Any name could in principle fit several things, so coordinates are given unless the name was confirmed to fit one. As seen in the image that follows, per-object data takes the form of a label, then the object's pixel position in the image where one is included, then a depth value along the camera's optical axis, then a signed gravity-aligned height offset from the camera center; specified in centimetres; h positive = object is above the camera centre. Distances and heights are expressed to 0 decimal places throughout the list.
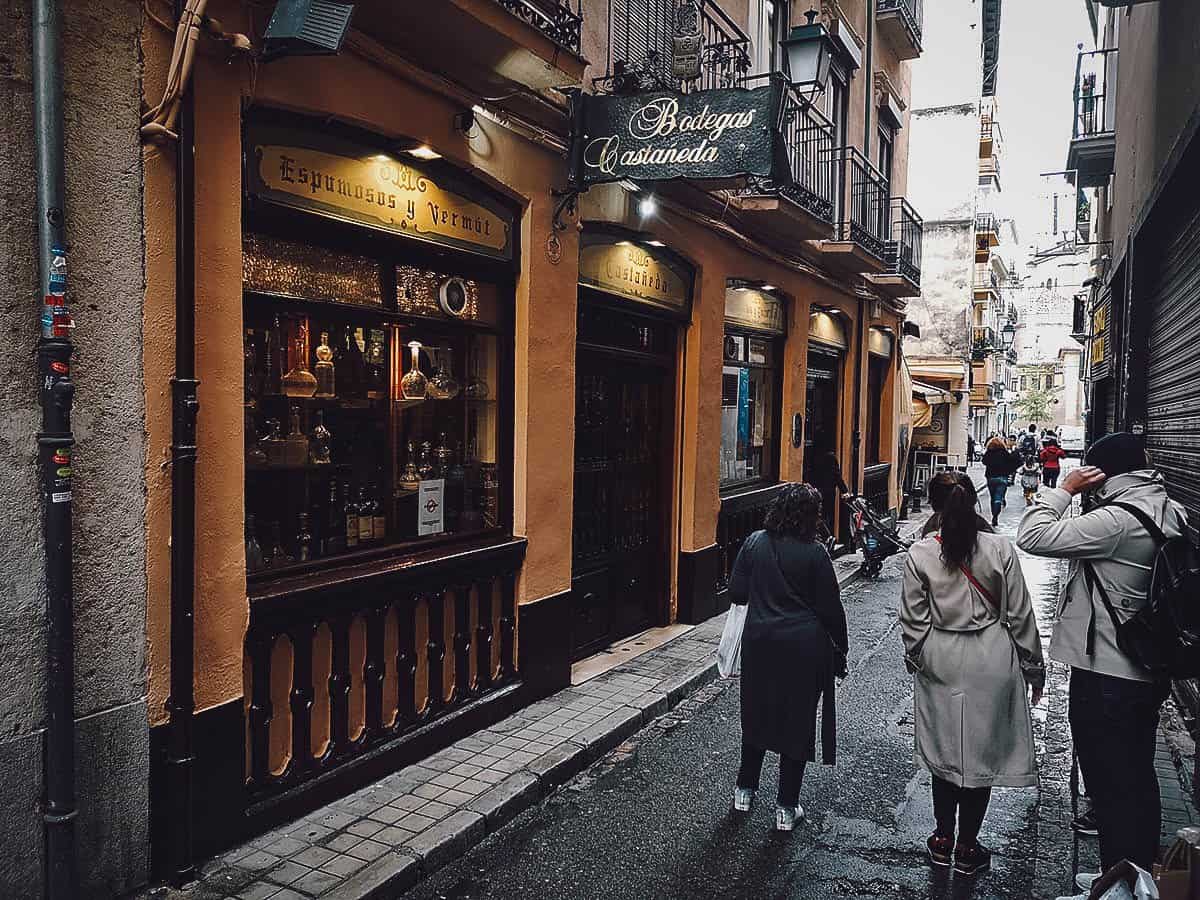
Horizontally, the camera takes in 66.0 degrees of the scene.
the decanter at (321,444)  555 -15
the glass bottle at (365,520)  580 -63
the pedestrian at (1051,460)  2375 -78
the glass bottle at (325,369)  553 +31
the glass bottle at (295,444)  540 -14
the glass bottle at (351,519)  571 -61
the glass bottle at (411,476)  613 -36
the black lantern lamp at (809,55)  866 +354
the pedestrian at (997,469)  1888 -82
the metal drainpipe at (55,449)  360 -13
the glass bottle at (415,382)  615 +27
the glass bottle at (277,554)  521 -77
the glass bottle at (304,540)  540 -71
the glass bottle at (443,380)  638 +29
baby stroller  1306 -153
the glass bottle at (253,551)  506 -73
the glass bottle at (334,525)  559 -64
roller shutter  709 +60
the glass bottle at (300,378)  537 +25
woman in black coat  495 -116
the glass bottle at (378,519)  588 -63
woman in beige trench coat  443 -109
